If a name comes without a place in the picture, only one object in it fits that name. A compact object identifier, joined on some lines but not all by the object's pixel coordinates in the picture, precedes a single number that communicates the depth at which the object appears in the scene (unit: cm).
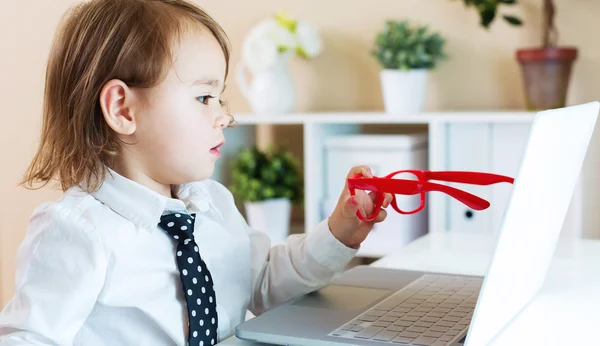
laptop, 65
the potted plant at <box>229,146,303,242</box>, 234
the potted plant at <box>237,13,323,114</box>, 230
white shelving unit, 209
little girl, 87
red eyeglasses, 78
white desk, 79
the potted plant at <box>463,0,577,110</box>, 211
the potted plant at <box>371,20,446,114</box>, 220
